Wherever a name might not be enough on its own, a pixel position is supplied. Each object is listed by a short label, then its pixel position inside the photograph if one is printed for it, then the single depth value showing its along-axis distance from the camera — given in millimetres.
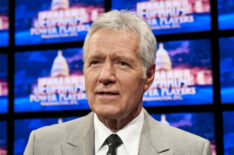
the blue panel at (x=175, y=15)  6203
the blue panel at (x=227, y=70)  5984
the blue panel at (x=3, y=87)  6891
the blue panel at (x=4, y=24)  7094
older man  2422
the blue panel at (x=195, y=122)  6012
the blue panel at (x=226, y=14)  6117
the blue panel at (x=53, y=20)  6703
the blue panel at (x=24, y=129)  6668
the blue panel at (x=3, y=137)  6812
